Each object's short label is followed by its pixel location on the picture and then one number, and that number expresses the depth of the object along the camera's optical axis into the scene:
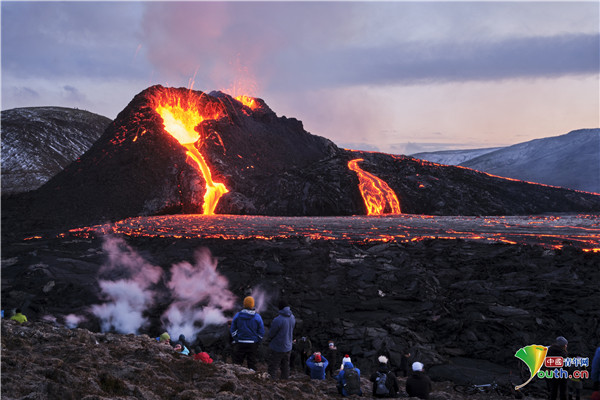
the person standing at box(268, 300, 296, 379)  10.18
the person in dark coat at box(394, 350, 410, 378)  13.83
